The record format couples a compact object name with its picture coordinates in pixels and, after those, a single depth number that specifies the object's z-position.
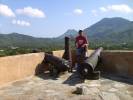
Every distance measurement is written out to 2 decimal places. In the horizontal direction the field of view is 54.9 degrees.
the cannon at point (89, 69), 3.86
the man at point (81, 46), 4.56
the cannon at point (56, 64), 4.30
